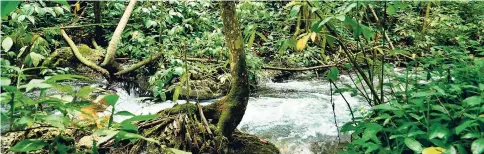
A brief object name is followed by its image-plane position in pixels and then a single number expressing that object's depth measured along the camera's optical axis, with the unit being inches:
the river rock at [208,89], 225.6
